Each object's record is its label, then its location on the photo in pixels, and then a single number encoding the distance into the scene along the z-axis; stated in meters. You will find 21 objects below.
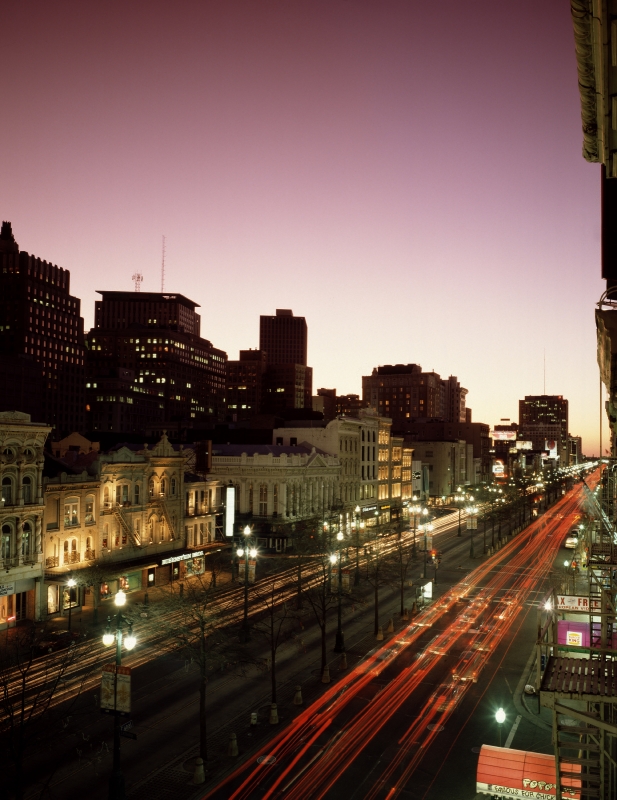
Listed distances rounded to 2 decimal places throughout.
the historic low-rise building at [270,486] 84.94
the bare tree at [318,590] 39.30
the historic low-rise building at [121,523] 52.12
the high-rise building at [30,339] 193.00
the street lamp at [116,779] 23.41
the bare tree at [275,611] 46.04
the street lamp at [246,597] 44.39
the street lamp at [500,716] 28.91
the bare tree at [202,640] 27.73
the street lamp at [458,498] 142.75
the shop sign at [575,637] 32.53
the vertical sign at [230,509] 74.44
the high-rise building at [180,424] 146.12
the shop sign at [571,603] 33.44
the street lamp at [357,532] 62.00
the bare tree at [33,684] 21.32
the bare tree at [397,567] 56.05
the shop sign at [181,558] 61.41
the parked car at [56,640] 40.16
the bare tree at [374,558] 53.45
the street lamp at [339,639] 41.94
